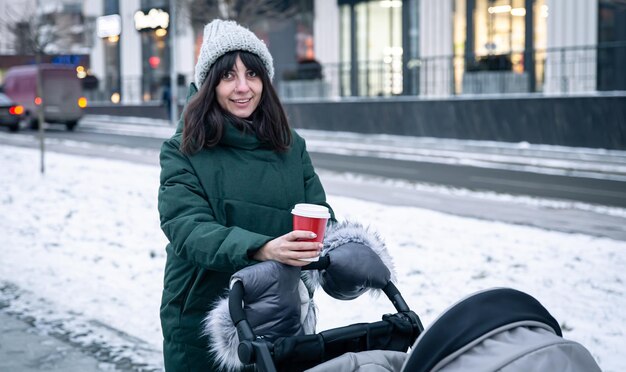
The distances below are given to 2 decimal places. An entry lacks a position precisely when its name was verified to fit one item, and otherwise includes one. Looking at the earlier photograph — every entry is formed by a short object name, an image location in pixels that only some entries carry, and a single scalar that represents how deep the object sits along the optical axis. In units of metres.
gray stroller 2.02
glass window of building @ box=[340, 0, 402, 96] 28.22
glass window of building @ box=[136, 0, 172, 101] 42.25
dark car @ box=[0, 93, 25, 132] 30.14
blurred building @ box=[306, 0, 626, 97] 22.47
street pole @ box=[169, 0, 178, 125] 31.52
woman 2.75
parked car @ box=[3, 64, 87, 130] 31.72
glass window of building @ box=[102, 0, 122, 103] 44.38
